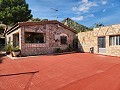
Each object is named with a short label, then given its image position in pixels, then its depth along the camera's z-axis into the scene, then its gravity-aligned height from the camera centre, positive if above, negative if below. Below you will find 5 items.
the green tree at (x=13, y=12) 18.06 +7.12
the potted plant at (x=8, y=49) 11.20 -0.59
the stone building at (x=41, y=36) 10.22 +1.10
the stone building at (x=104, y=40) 10.08 +0.50
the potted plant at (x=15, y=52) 9.55 -0.84
